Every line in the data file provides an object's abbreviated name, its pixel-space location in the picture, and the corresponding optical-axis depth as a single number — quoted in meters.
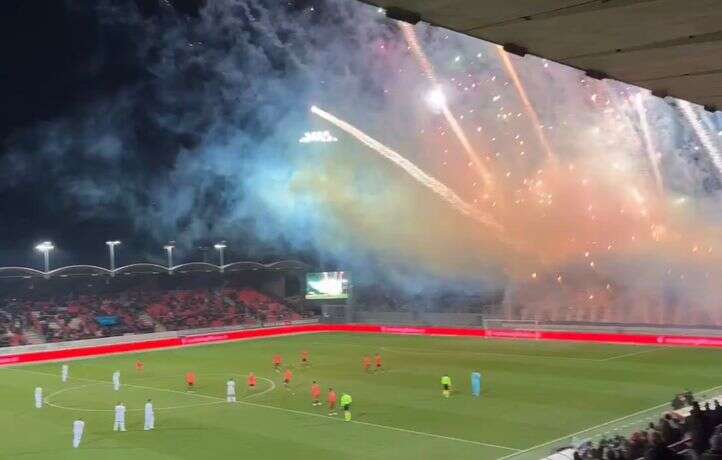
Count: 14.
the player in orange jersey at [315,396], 29.65
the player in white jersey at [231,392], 31.13
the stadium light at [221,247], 69.56
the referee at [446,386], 30.77
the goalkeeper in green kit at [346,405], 26.52
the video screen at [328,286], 71.56
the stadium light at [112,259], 61.86
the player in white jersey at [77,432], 23.77
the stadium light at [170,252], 66.91
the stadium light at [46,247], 57.85
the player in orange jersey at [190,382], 34.67
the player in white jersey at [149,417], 25.92
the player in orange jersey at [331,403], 28.49
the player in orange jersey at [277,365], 40.20
